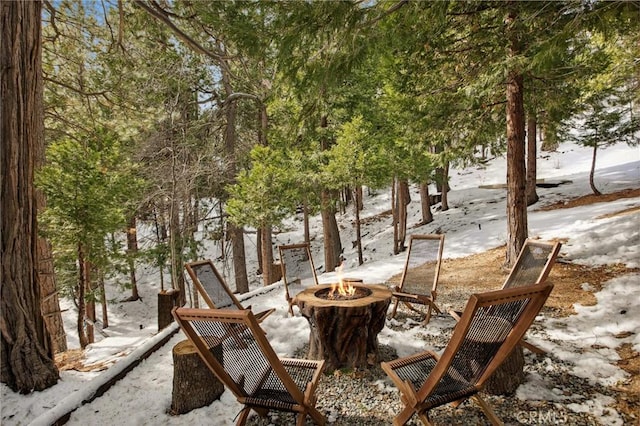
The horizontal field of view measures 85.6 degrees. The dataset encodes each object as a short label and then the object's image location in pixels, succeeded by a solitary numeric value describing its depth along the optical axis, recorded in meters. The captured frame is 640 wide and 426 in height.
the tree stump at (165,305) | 6.07
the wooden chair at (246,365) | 2.34
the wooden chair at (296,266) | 6.11
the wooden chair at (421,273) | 4.88
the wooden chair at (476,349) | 2.23
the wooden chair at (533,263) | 3.69
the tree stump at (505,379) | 3.04
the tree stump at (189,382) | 3.05
